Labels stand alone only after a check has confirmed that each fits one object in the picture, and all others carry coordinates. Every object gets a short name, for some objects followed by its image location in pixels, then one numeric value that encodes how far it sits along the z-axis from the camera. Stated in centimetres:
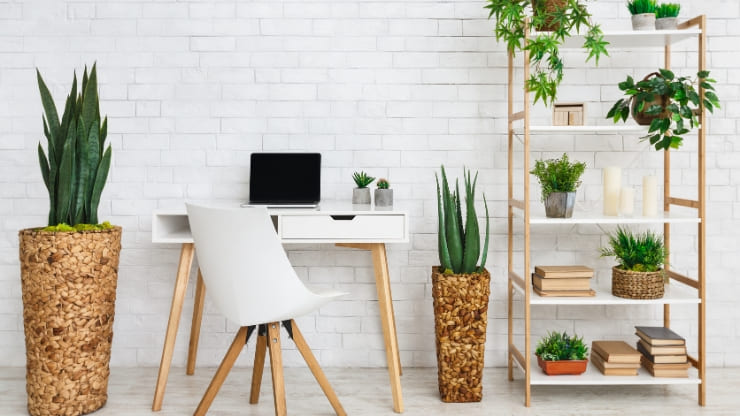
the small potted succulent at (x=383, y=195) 256
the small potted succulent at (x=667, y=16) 240
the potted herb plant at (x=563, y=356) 242
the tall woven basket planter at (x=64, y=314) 217
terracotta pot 242
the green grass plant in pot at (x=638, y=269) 241
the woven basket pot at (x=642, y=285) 240
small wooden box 245
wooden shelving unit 235
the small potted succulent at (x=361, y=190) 264
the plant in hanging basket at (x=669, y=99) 232
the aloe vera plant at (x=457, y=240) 237
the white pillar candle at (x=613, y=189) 245
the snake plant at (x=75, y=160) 225
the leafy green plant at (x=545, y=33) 230
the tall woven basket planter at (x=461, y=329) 236
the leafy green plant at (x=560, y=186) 239
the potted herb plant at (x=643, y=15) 240
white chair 194
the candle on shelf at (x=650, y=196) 244
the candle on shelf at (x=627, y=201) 241
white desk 231
